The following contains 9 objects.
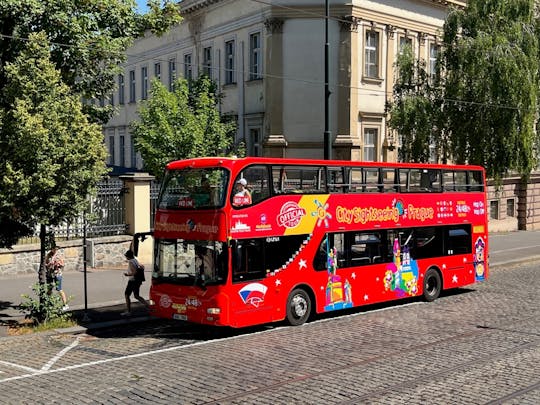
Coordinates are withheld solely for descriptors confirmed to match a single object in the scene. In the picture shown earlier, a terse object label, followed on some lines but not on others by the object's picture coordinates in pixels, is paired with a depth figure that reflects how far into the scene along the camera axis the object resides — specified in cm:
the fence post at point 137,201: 2300
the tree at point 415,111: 2759
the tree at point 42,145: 1275
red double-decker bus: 1313
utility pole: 2220
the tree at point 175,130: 2403
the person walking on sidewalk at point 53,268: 1498
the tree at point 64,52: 1291
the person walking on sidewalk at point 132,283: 1542
